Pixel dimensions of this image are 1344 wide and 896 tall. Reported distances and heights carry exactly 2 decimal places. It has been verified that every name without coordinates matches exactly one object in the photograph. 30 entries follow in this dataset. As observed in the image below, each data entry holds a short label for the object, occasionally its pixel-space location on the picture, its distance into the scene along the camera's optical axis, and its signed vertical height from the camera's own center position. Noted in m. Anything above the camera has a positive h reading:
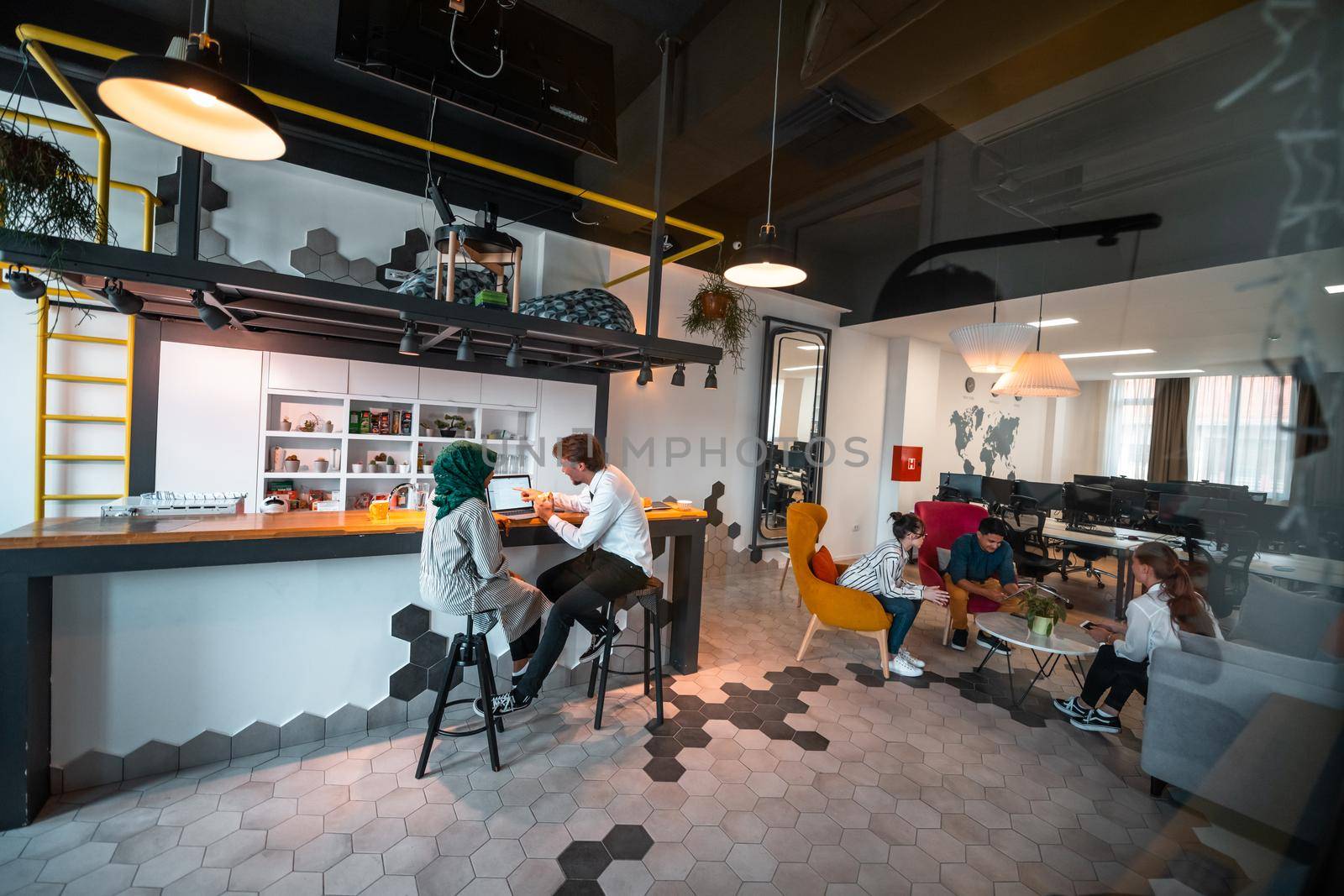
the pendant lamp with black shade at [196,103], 1.30 +0.83
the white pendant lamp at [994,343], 3.48 +0.74
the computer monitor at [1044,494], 3.87 -0.33
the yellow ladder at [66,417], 2.87 -0.09
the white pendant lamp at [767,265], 2.61 +0.93
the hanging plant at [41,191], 1.70 +0.69
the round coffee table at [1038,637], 2.71 -0.98
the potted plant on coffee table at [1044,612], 2.84 -0.85
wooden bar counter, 1.77 -0.63
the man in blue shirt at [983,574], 3.54 -0.86
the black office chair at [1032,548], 4.70 -0.87
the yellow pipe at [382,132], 1.92 +1.34
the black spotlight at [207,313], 2.14 +0.40
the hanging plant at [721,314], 4.64 +1.11
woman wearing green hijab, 2.07 -0.47
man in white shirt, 2.46 -0.64
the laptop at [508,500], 2.77 -0.41
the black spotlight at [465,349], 2.55 +0.36
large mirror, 5.63 +0.23
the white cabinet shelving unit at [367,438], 3.60 -0.14
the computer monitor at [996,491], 5.80 -0.42
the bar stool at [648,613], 2.53 -0.91
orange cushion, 3.42 -0.81
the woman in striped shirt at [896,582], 3.23 -0.84
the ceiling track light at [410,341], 2.42 +0.37
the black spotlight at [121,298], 2.07 +0.41
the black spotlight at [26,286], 1.88 +0.41
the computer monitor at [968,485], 6.30 -0.41
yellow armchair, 3.21 -0.96
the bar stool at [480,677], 2.13 -1.07
